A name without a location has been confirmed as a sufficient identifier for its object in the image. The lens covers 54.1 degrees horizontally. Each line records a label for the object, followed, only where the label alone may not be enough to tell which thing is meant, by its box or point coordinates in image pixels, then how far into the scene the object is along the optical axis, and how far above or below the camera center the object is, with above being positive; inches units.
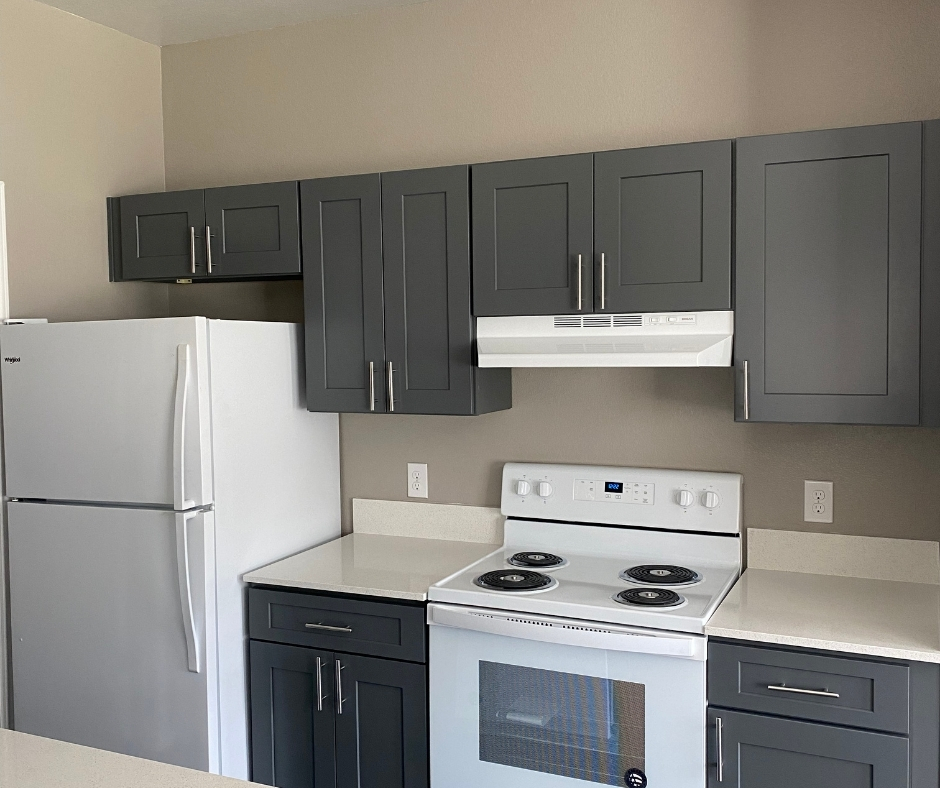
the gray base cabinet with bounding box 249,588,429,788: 101.7 -40.3
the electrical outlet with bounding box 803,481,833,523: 105.8 -19.2
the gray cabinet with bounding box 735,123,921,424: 90.0 +5.9
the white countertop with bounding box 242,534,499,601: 104.4 -27.4
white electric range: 89.7 -31.3
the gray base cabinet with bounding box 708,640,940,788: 81.9 -35.3
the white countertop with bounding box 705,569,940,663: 83.3 -27.5
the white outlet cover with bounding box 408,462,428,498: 128.3 -19.4
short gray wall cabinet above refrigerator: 119.4 +14.8
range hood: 97.6 -0.2
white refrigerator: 103.6 -20.8
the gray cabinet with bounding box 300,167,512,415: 109.8 +5.5
